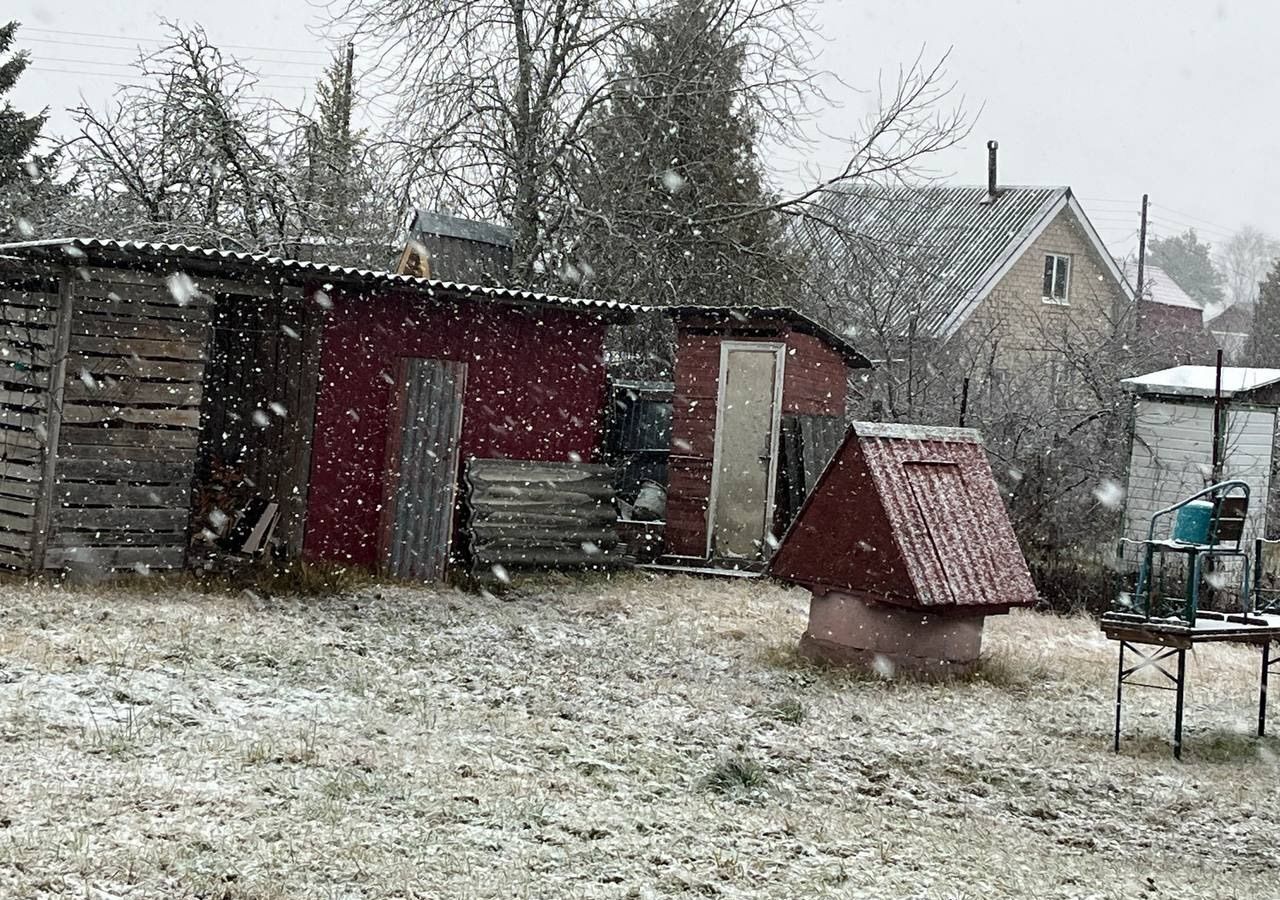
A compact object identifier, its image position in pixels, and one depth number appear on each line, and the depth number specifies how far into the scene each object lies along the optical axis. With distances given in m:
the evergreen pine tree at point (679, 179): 19.72
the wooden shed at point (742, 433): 15.74
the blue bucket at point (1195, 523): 8.48
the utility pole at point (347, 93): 21.72
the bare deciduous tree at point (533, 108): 18.91
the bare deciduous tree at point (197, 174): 19.05
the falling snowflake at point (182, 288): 12.16
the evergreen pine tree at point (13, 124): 26.70
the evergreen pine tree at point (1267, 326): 35.91
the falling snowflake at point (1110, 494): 15.84
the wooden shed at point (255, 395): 11.86
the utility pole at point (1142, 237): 38.19
